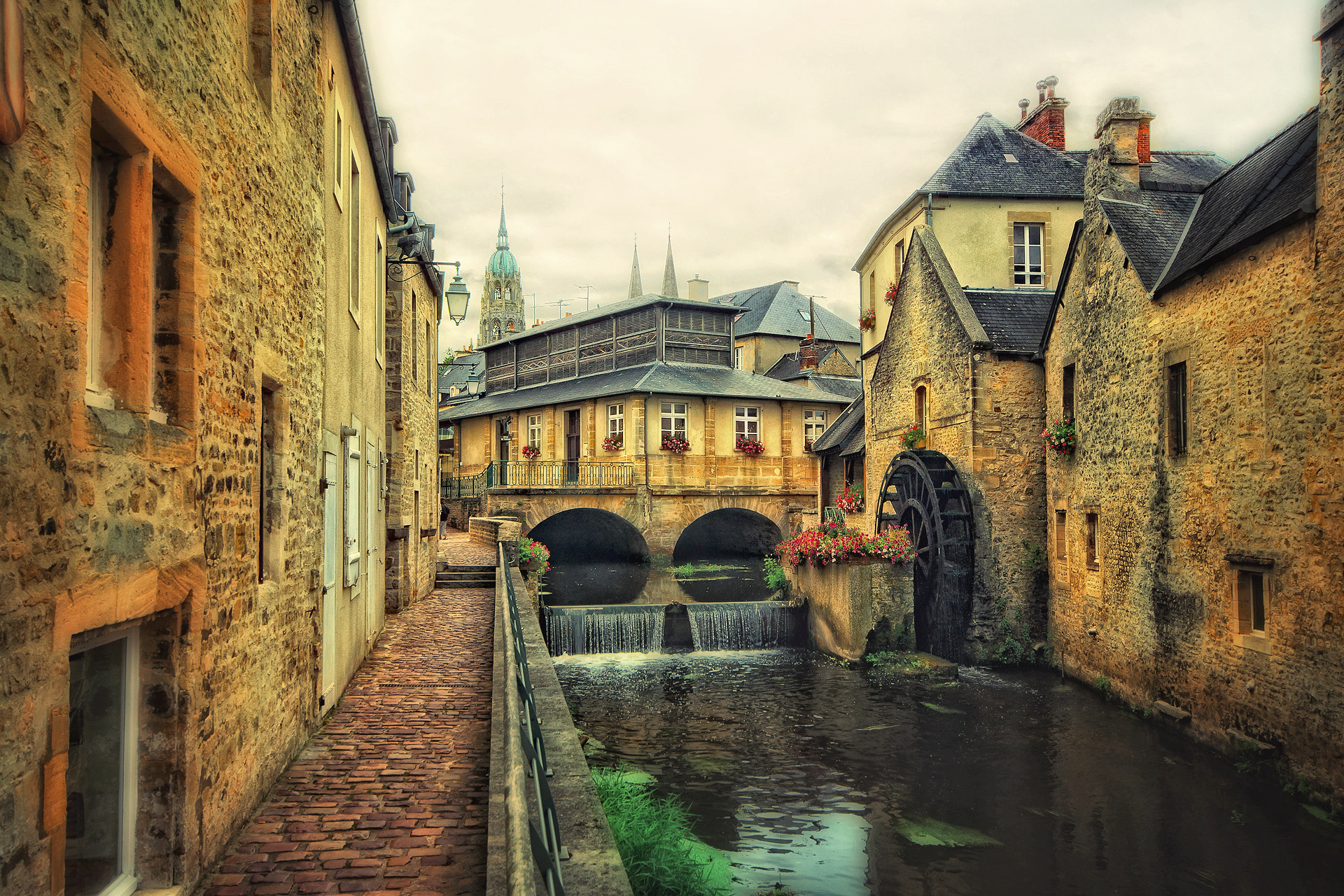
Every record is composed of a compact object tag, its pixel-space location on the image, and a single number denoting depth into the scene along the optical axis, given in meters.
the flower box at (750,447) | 30.23
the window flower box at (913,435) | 18.27
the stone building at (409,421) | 13.38
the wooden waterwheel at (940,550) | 15.71
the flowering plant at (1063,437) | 14.55
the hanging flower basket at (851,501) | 21.84
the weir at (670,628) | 17.66
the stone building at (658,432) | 28.98
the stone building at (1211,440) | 8.64
